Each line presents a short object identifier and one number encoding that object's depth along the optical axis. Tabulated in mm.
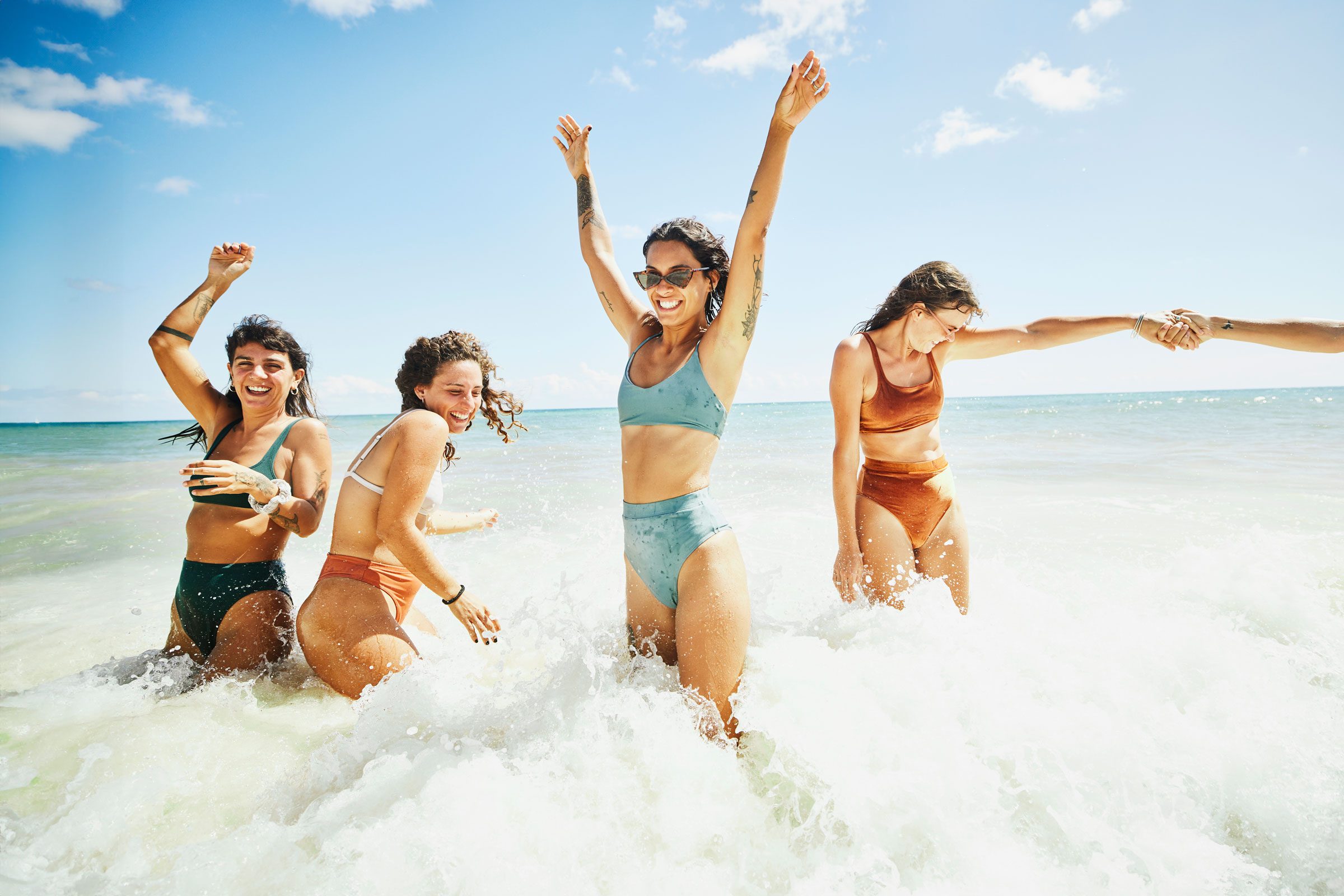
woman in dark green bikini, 3594
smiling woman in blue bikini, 2574
